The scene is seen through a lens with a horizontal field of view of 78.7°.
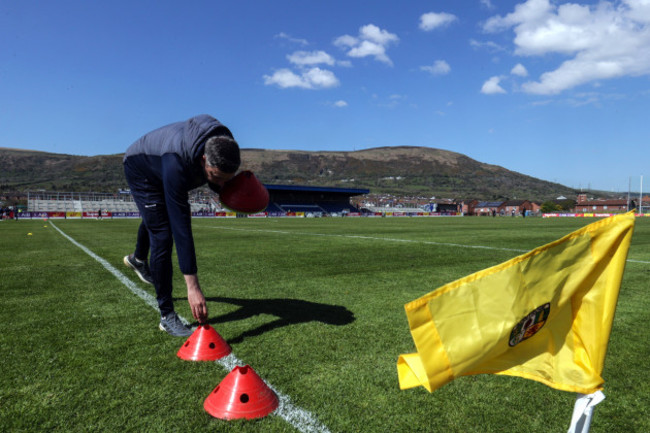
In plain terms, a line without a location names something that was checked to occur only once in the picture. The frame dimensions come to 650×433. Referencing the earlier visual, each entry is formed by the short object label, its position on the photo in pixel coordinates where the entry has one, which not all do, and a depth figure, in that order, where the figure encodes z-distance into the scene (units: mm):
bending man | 2754
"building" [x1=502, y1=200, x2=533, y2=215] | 120312
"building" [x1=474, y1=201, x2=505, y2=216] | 121188
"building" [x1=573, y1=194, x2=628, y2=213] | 108875
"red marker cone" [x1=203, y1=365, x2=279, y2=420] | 2113
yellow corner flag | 1380
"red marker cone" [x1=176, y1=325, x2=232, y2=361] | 2908
